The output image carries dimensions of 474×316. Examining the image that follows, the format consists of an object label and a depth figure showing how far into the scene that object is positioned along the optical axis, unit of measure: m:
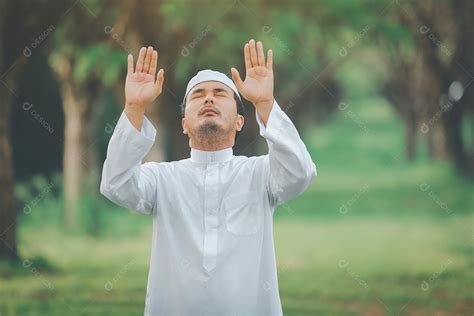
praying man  4.91
